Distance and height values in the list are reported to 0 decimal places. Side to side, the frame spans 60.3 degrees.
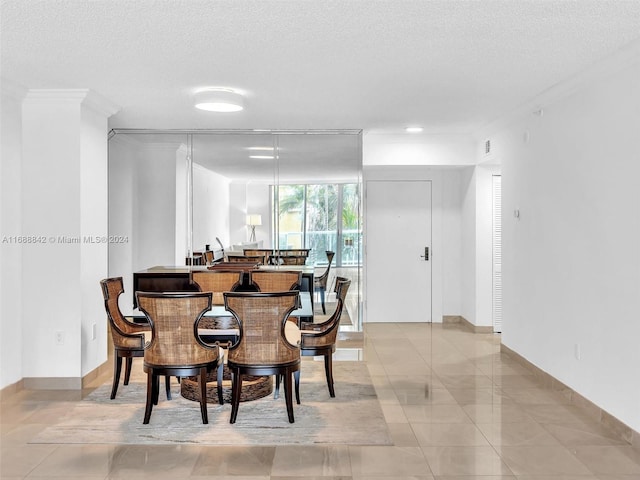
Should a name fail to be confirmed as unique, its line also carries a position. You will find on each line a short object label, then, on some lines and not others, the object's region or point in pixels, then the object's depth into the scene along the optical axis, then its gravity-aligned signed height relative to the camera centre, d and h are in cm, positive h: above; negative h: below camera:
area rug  357 -131
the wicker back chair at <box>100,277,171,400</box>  427 -78
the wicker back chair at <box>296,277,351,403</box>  432 -85
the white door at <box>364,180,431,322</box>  784 -27
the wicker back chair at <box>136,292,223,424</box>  357 -66
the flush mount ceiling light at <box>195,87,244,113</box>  458 +115
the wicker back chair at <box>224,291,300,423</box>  360 -66
